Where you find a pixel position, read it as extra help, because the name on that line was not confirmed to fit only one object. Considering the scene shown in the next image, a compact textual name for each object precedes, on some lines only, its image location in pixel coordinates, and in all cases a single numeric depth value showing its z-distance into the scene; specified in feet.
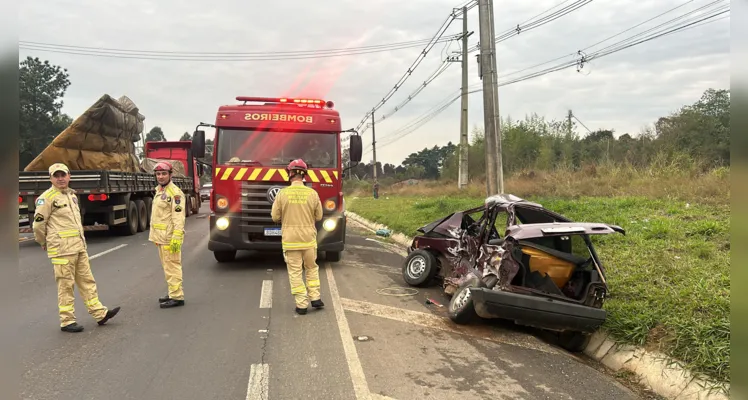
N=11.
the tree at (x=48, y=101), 135.53
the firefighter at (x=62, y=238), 16.37
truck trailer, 37.99
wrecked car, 15.53
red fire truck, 26.68
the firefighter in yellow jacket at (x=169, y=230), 19.88
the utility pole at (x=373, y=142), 151.16
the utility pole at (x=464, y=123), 75.20
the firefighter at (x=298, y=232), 19.34
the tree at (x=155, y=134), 313.12
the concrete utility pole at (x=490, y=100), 34.99
